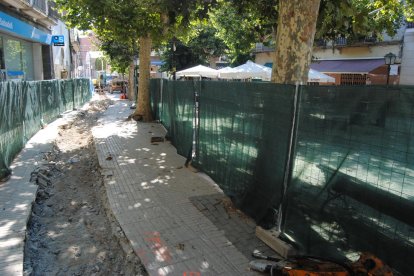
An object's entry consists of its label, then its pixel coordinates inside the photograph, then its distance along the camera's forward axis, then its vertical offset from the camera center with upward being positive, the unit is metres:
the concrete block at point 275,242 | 4.10 -1.92
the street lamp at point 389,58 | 16.72 +1.13
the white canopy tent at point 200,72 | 19.98 +0.28
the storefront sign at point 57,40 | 22.84 +2.03
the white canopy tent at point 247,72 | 16.72 +0.28
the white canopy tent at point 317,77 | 15.96 +0.15
